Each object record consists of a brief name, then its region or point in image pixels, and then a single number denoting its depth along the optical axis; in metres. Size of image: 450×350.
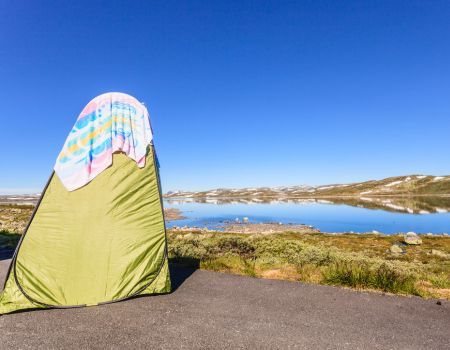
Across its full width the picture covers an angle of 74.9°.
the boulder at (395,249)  23.72
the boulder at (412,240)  28.15
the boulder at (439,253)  21.63
